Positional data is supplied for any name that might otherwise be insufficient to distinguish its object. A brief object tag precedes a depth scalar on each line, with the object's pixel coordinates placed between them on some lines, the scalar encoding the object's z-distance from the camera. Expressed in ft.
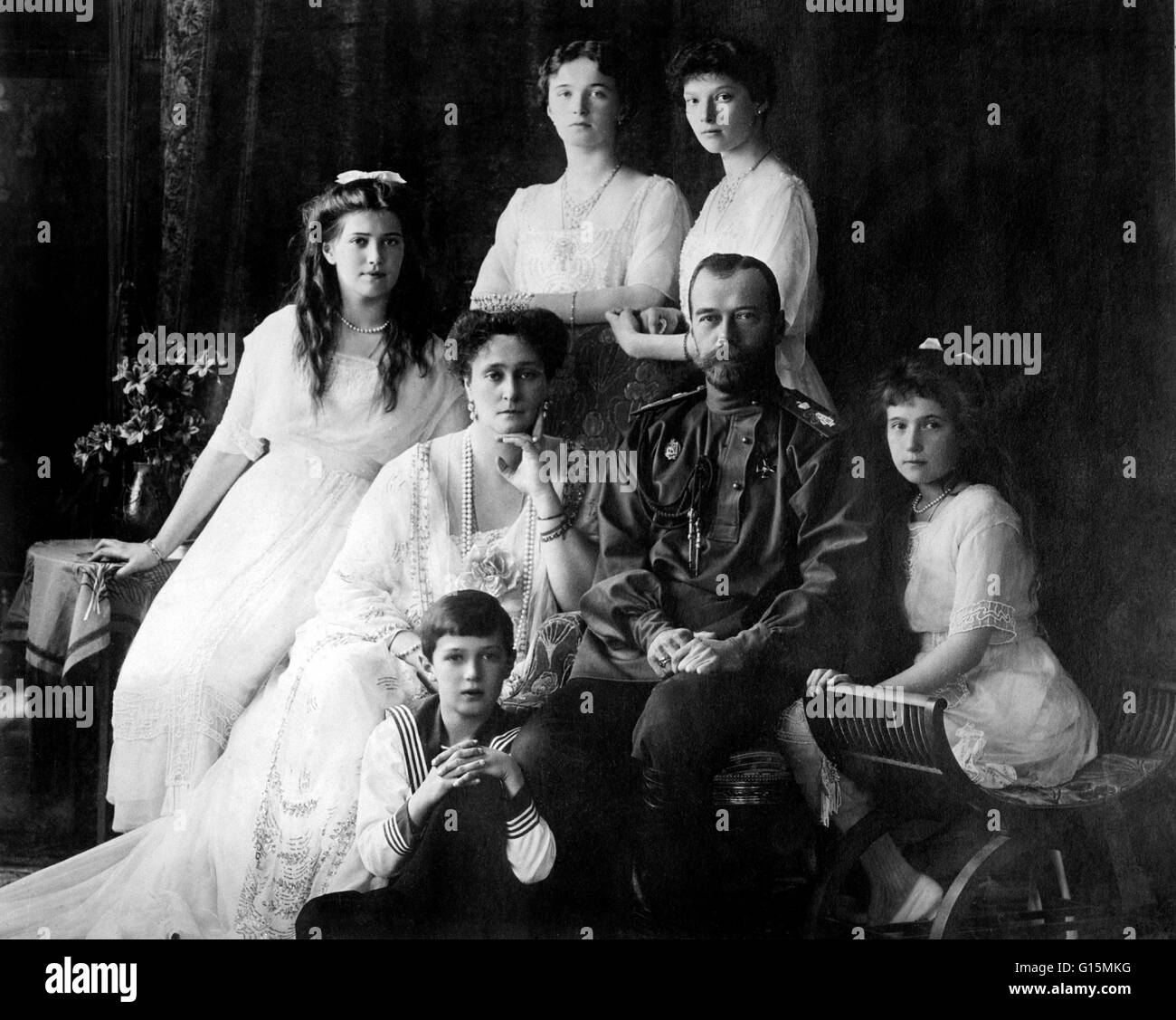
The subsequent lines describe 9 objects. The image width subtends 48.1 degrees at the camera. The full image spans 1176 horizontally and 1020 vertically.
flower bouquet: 15.67
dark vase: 15.75
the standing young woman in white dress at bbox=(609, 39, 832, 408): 15.31
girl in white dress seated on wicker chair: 14.93
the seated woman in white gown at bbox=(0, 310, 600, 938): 14.97
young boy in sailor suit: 14.78
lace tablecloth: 15.55
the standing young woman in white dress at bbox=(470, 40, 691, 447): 15.35
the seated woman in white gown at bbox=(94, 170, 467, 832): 15.47
